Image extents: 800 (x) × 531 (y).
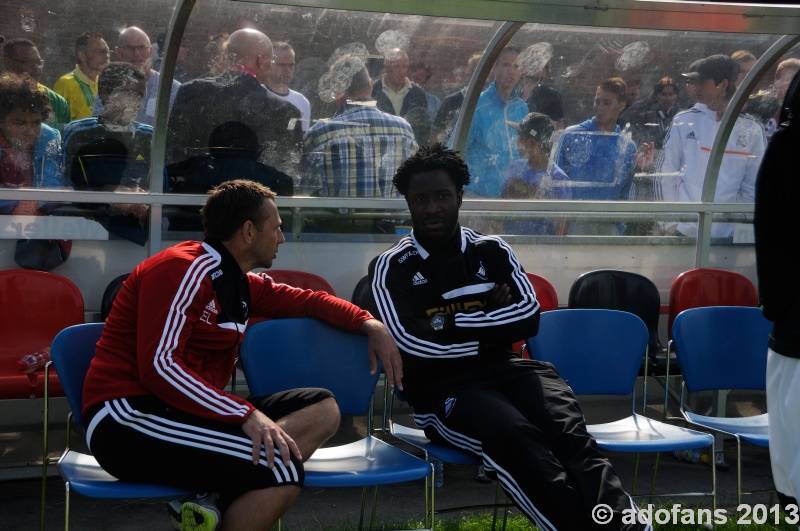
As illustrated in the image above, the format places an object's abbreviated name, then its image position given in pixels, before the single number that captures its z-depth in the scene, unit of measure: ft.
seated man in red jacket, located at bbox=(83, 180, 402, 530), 20.47
